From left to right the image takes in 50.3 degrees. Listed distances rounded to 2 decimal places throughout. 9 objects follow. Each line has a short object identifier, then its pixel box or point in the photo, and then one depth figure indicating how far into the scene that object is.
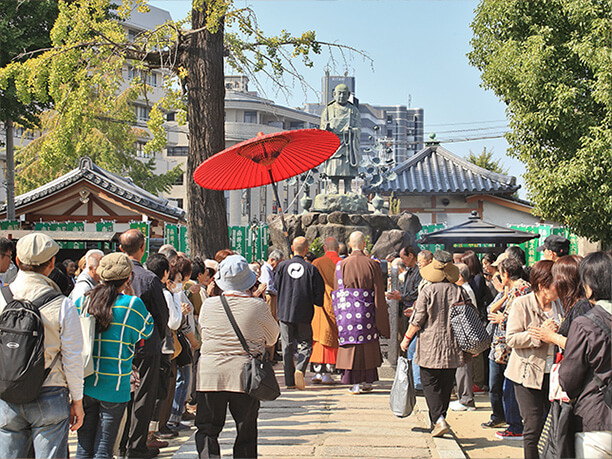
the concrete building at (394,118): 61.25
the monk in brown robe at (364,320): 8.28
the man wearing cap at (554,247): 7.30
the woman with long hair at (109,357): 4.40
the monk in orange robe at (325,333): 8.98
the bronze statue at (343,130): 20.50
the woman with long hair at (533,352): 4.93
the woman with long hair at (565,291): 4.30
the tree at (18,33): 13.28
